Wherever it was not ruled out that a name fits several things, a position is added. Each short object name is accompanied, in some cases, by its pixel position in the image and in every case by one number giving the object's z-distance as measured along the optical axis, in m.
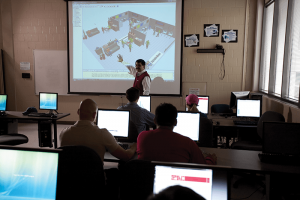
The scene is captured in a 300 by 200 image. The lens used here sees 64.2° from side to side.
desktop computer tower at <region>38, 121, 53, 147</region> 4.20
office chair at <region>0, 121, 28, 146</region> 3.51
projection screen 5.59
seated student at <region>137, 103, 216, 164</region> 1.57
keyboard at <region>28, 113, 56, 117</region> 4.18
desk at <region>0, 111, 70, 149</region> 4.04
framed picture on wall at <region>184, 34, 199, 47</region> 5.56
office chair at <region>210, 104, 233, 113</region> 4.72
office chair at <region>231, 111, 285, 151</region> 3.16
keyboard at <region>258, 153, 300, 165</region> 1.96
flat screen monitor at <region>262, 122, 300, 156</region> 1.99
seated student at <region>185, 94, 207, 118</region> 3.04
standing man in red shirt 4.80
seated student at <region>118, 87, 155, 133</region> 2.88
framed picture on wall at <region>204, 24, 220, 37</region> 5.47
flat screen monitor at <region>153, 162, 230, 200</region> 1.00
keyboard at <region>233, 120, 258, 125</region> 3.55
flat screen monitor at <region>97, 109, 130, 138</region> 2.59
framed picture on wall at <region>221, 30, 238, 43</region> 5.46
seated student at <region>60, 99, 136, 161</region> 1.86
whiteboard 6.05
